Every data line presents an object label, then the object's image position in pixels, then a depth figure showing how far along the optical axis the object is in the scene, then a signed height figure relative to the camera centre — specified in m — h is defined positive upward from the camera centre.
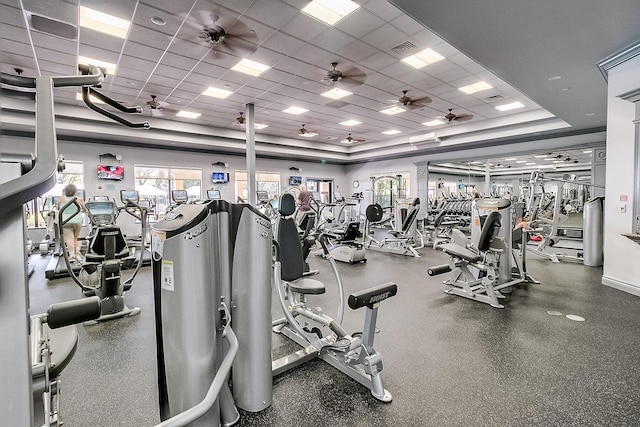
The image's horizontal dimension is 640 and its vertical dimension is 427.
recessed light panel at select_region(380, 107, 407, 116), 7.67 +2.37
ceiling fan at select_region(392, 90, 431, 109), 6.35 +2.13
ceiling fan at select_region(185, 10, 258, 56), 3.85 +2.32
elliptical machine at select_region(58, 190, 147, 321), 3.37 -0.66
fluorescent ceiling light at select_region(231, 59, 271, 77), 5.18 +2.39
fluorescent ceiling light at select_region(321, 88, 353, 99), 6.48 +2.38
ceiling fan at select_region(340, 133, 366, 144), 11.27 +2.45
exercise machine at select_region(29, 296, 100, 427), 0.79 -0.43
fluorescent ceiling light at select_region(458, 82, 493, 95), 6.08 +2.31
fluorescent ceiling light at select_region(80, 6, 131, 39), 3.78 +2.38
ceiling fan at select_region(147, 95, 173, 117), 6.71 +2.31
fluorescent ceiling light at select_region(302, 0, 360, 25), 3.65 +2.37
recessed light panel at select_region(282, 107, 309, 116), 7.61 +2.39
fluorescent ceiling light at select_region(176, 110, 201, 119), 7.91 +2.43
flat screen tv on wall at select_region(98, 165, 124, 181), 8.69 +1.03
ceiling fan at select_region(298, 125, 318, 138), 9.48 +2.39
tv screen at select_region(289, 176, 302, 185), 12.92 +1.07
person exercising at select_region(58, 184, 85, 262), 5.47 -0.43
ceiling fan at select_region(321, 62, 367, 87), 5.18 +2.24
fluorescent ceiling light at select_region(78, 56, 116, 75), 4.88 +2.37
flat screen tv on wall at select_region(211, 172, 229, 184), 10.72 +1.03
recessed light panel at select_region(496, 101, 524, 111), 7.31 +2.31
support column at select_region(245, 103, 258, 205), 7.38 +1.43
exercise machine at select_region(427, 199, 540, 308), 3.91 -0.75
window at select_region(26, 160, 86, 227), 8.02 +0.30
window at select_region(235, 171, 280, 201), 11.56 +0.94
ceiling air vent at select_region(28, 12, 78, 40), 3.75 +2.32
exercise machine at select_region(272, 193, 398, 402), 2.01 -0.94
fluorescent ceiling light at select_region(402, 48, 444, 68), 4.86 +2.34
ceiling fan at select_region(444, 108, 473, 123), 7.26 +2.05
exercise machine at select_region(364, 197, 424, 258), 6.96 -0.78
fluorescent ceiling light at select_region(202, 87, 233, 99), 6.34 +2.40
